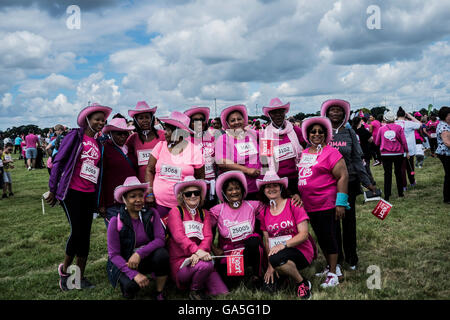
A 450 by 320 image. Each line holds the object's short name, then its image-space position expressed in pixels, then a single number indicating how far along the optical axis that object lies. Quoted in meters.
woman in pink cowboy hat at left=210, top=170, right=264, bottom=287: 3.84
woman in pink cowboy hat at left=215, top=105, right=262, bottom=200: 4.13
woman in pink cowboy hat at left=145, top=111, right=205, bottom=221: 3.87
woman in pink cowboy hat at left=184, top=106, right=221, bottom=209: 4.37
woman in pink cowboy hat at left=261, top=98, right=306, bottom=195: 4.11
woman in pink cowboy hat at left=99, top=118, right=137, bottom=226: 4.04
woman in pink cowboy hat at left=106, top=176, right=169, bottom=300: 3.56
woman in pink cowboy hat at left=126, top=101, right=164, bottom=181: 4.21
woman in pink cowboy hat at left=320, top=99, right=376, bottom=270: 4.06
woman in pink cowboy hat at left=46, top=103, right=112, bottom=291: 3.79
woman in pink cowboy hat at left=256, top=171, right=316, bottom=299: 3.54
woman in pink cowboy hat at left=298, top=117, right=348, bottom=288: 3.74
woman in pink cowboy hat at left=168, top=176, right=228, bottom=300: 3.61
